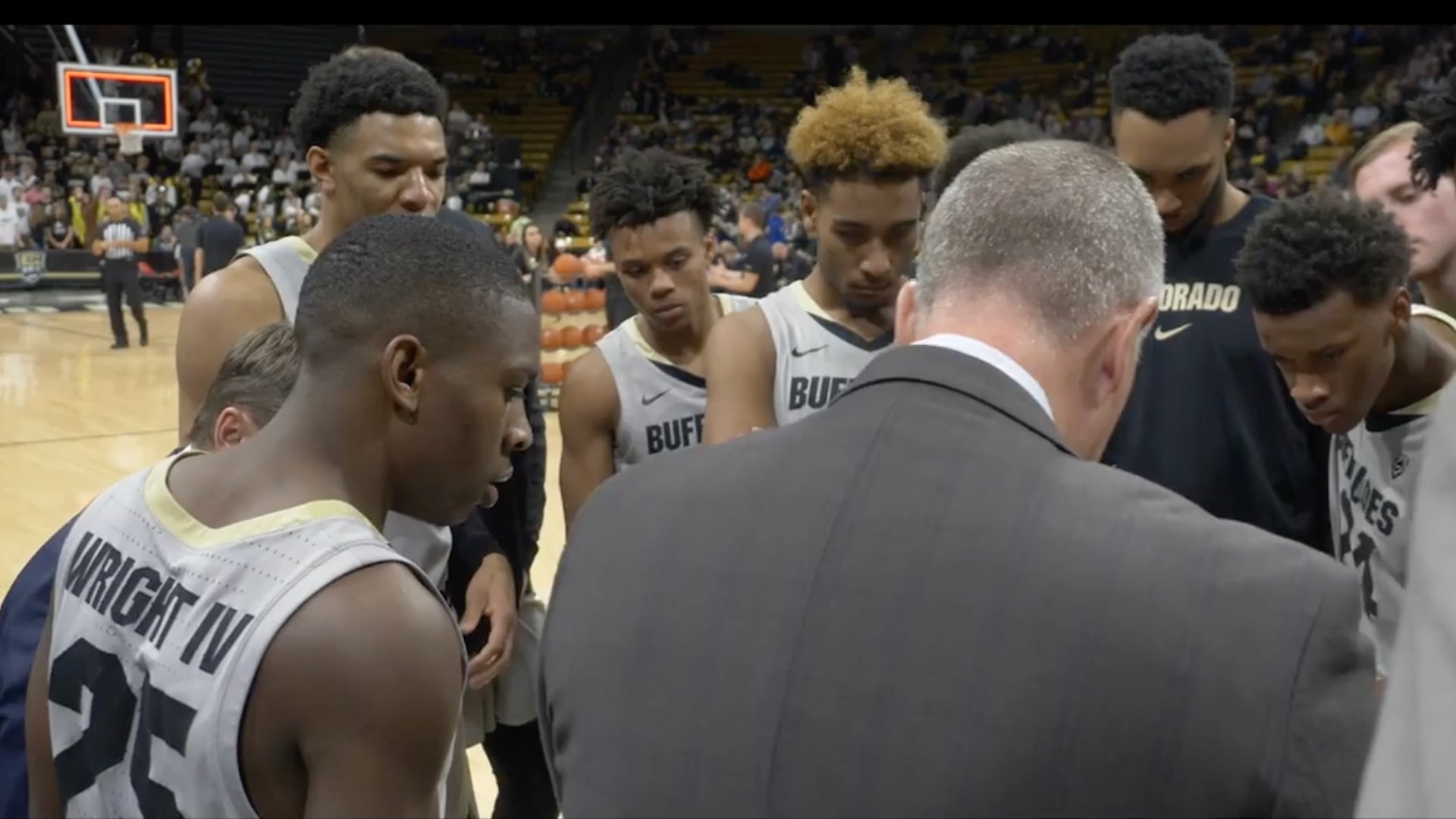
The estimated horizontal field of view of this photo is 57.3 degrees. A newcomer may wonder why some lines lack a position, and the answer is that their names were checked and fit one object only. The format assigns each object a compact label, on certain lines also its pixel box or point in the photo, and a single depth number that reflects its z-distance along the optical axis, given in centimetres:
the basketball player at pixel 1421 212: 282
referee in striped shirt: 1245
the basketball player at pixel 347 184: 255
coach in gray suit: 98
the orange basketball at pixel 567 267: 1071
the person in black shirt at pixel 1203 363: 256
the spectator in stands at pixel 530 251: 1106
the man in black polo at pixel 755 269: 1070
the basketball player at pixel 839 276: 254
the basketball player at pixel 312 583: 133
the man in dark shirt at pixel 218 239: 1305
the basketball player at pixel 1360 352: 224
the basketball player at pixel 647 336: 291
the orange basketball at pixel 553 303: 1017
